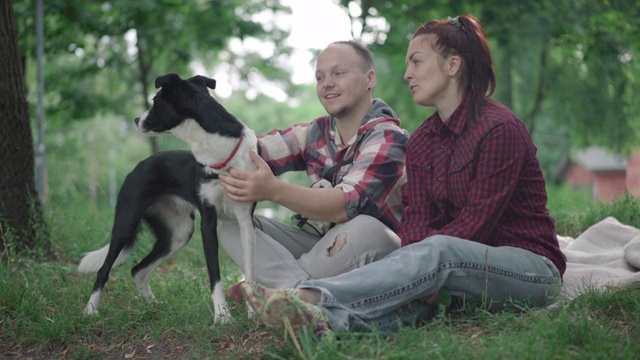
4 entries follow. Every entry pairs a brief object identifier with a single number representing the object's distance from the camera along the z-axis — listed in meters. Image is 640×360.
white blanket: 3.47
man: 3.37
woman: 2.71
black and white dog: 3.40
